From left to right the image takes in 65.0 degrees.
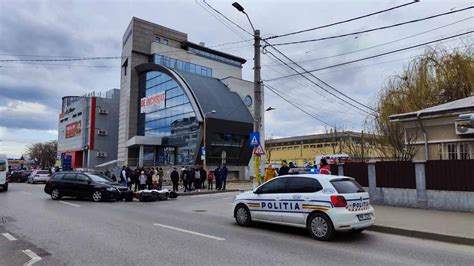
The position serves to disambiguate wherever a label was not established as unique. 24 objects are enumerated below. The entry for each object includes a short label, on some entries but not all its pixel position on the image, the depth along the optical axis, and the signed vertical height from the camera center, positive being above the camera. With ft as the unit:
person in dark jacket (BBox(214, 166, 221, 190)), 86.29 -1.67
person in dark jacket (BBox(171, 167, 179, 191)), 79.28 -1.52
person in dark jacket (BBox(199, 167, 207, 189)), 84.15 -0.73
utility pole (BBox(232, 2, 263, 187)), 54.44 +12.25
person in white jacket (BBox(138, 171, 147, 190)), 78.95 -1.71
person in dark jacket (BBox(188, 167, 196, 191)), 81.15 -1.13
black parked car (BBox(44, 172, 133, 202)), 59.98 -2.67
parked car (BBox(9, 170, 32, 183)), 153.79 -2.00
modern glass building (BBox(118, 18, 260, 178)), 151.23 +28.80
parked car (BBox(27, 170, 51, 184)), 135.95 -1.82
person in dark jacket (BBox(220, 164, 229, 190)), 86.55 -0.75
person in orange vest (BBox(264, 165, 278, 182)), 60.90 -0.38
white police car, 28.81 -2.78
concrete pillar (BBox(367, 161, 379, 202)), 49.70 -1.42
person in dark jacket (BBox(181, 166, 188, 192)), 80.84 -1.55
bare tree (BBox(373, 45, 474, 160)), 70.18 +16.28
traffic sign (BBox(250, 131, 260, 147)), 55.18 +4.70
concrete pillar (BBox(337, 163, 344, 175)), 54.85 +0.22
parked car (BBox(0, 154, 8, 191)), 84.55 +0.04
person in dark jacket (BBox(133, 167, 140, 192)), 82.95 -1.60
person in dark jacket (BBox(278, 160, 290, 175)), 62.59 +0.27
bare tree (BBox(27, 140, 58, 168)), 320.50 +15.50
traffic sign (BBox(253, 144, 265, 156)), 54.65 +2.89
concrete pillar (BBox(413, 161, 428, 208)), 44.08 -1.63
